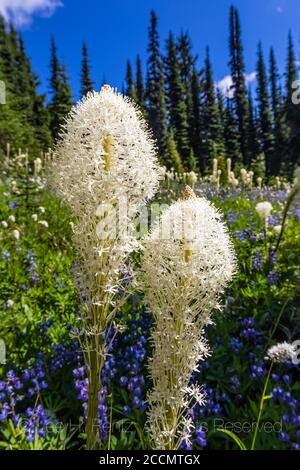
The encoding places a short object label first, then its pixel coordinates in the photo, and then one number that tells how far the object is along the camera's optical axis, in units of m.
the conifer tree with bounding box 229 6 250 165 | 45.91
